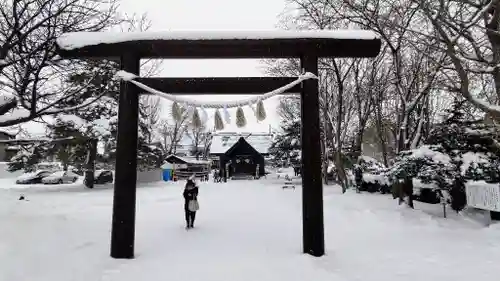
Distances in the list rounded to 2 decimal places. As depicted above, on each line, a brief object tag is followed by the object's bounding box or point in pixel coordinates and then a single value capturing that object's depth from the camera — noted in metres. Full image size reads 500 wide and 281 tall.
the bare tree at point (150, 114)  29.05
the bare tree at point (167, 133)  49.28
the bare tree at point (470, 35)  7.90
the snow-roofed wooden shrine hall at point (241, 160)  43.47
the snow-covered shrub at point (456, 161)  11.28
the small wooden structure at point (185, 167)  42.55
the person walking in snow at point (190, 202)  10.46
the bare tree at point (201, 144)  61.47
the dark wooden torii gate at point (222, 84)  7.02
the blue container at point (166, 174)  40.05
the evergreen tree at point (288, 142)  32.72
